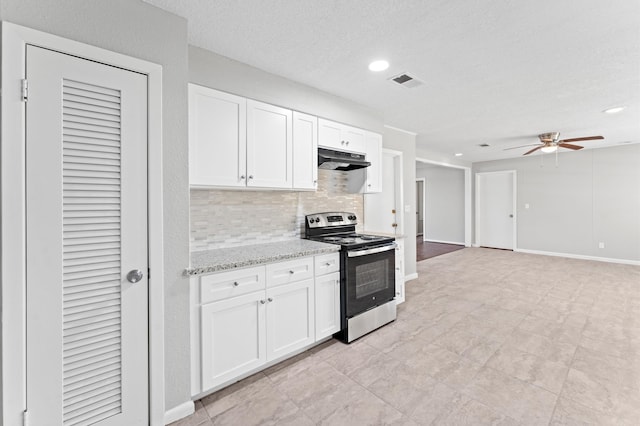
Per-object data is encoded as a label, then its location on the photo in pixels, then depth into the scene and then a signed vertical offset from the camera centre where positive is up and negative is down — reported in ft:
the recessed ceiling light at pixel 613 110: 11.18 +4.15
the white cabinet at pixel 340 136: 9.26 +2.69
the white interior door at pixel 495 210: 23.63 +0.21
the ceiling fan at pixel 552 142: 15.23 +3.90
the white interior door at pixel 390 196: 14.43 +0.87
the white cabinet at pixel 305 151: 8.51 +1.94
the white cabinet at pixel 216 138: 6.60 +1.88
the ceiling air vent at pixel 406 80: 8.37 +4.10
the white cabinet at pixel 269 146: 7.57 +1.91
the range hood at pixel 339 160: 9.23 +1.81
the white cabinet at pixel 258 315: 5.96 -2.50
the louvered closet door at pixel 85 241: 4.26 -0.45
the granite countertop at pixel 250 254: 6.07 -1.05
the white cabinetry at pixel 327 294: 8.00 -2.39
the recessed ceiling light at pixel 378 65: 7.52 +4.06
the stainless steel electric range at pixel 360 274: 8.47 -1.96
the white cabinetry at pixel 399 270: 11.04 -2.30
